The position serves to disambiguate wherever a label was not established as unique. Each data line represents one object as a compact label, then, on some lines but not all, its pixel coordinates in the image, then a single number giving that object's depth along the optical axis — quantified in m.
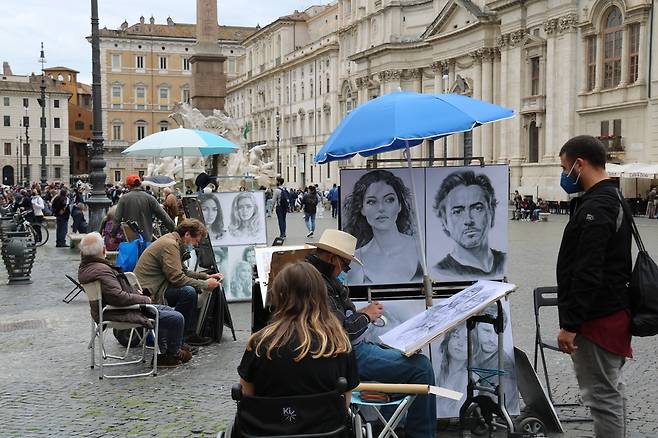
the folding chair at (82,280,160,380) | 7.41
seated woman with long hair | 3.76
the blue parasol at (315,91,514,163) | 5.84
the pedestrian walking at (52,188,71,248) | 21.31
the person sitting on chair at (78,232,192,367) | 7.43
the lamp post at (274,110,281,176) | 88.50
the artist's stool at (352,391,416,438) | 4.62
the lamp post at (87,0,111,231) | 17.94
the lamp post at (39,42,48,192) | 38.58
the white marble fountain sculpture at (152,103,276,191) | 32.12
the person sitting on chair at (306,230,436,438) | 5.12
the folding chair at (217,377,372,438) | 3.73
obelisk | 29.09
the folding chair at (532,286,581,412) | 6.11
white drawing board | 4.95
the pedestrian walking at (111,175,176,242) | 12.01
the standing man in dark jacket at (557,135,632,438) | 4.57
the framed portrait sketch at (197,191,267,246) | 11.75
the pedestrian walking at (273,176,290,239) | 23.78
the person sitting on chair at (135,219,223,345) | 8.23
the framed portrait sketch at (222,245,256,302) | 11.79
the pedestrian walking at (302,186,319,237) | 24.81
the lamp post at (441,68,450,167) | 53.56
